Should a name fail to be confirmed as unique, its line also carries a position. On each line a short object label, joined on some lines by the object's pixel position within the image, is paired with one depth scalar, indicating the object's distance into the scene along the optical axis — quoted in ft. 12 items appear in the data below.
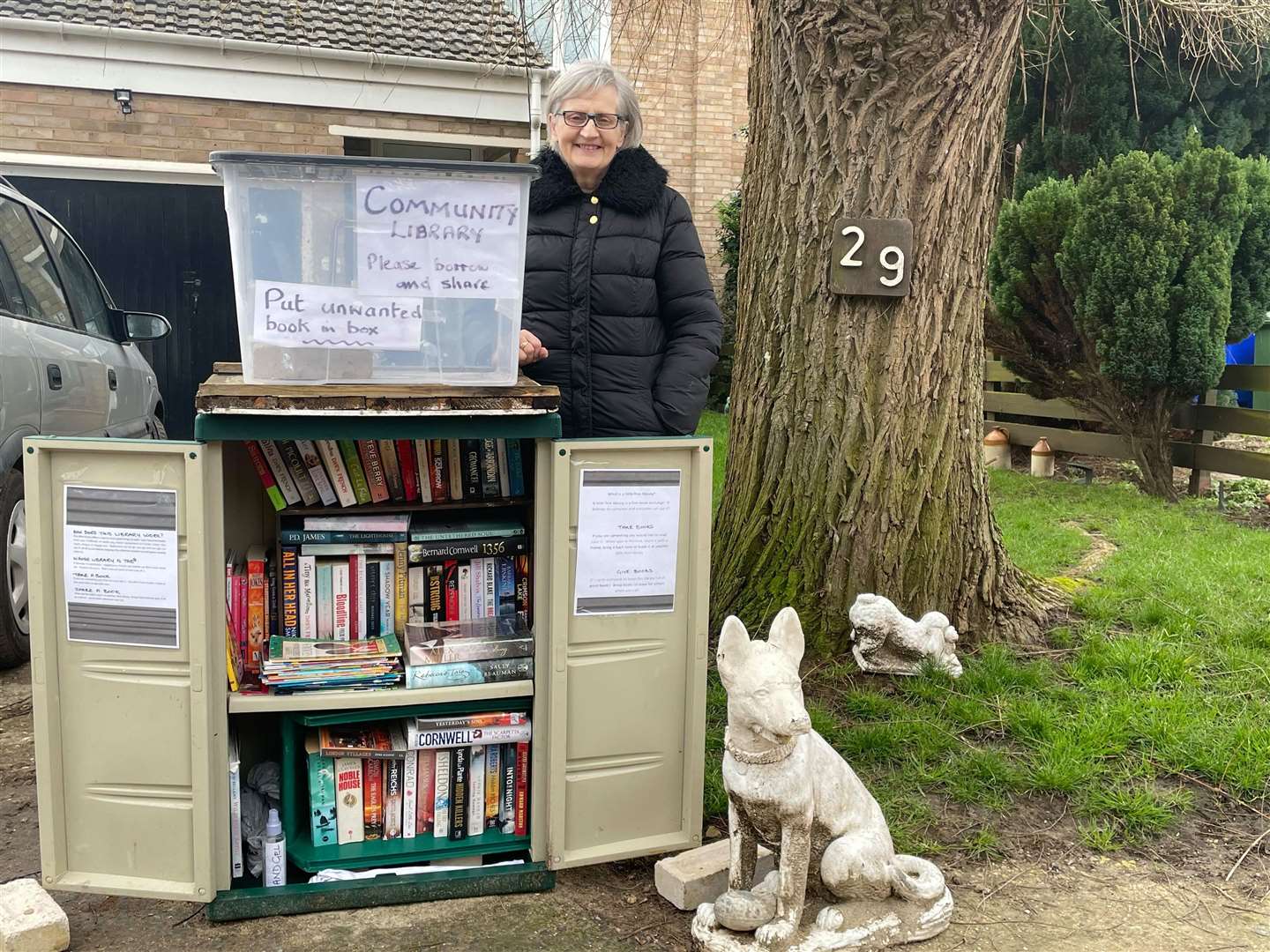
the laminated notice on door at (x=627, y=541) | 9.31
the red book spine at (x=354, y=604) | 9.85
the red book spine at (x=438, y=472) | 9.93
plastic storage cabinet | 8.46
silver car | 14.65
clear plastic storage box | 8.02
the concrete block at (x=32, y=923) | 8.30
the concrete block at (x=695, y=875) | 9.23
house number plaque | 13.56
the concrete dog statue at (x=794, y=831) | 8.00
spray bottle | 9.46
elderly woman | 10.50
